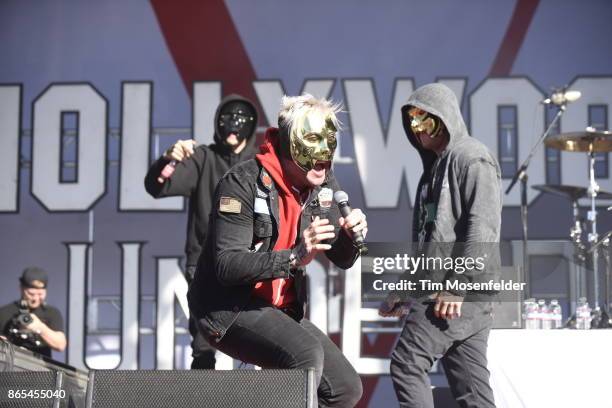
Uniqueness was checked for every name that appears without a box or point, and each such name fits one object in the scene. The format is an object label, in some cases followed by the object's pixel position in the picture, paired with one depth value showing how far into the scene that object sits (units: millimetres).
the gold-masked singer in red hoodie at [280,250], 6488
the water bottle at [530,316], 9929
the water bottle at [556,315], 10105
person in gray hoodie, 7666
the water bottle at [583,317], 10218
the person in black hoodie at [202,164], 10374
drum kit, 11011
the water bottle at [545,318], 9999
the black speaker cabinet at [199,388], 6142
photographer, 11788
